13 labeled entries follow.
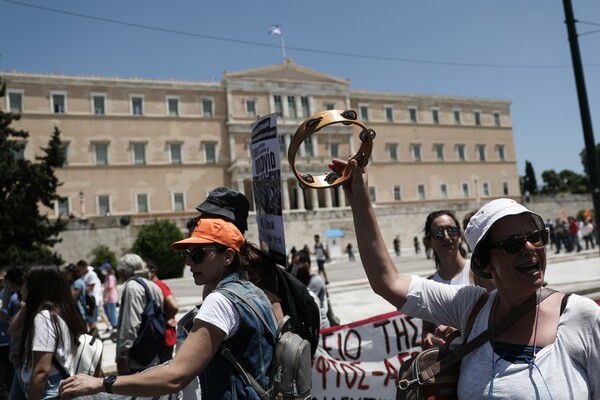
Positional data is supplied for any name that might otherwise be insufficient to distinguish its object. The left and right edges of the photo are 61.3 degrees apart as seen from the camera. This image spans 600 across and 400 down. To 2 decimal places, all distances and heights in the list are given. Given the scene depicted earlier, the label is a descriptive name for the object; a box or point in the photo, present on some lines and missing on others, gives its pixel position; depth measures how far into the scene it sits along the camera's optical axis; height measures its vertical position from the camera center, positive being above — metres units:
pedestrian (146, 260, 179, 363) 4.77 -0.67
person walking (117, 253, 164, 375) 4.32 -0.51
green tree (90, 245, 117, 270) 29.18 +0.22
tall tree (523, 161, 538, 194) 73.81 +6.38
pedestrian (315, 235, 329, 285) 18.16 -0.52
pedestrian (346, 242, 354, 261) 33.19 -0.84
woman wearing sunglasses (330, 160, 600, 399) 1.55 -0.30
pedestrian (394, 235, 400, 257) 34.27 -0.74
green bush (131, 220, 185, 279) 26.70 +0.58
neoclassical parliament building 41.38 +10.30
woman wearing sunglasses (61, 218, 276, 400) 1.92 -0.35
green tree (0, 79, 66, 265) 19.03 +2.87
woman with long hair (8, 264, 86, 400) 2.95 -0.39
